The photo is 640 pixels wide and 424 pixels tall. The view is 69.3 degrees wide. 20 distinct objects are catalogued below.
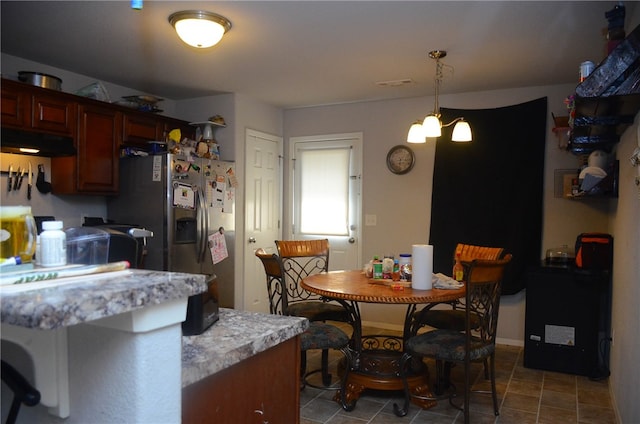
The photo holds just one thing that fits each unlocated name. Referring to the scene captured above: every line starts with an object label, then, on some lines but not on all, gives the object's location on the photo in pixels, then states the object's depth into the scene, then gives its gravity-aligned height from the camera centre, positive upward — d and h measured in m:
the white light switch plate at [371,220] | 5.04 -0.24
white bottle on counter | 0.84 -0.10
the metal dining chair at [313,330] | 2.90 -0.87
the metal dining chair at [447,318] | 3.21 -0.85
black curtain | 4.29 +0.12
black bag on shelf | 3.45 -0.38
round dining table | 2.68 -0.84
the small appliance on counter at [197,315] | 1.18 -0.31
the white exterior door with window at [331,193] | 5.14 +0.05
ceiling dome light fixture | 2.75 +1.02
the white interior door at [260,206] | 4.91 -0.11
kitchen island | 0.74 -0.28
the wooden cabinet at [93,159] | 3.69 +0.29
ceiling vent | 4.20 +1.07
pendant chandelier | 3.15 +0.50
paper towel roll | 2.88 -0.43
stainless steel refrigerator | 3.88 -0.11
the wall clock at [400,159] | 4.85 +0.42
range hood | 3.13 +0.35
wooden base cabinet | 0.98 -0.47
